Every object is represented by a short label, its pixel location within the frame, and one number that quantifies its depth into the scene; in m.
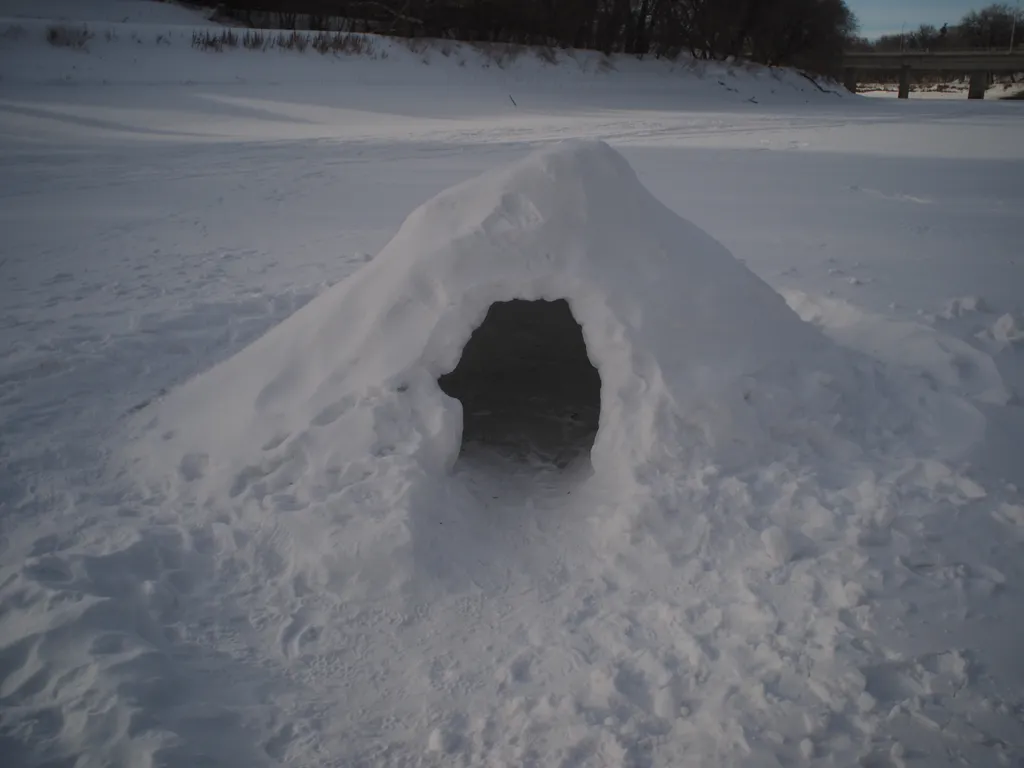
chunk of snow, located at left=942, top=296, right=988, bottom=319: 5.50
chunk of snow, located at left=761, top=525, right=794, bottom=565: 3.07
